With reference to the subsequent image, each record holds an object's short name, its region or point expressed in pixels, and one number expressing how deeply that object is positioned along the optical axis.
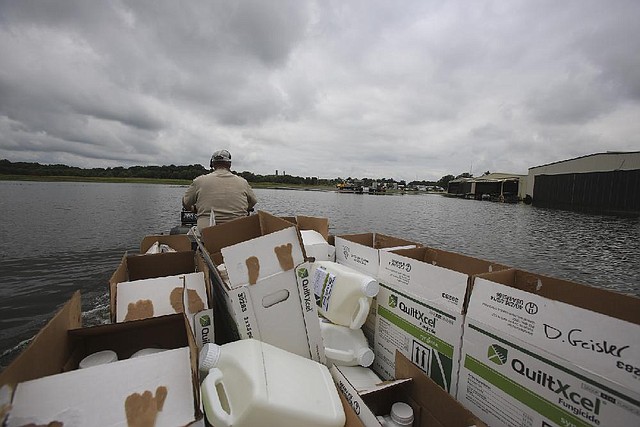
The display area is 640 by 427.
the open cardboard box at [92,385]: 0.97
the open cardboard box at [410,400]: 1.37
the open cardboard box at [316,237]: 3.17
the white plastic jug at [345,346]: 2.26
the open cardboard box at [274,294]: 1.76
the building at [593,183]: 27.11
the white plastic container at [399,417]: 1.58
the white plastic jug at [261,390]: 1.20
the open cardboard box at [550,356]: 1.27
